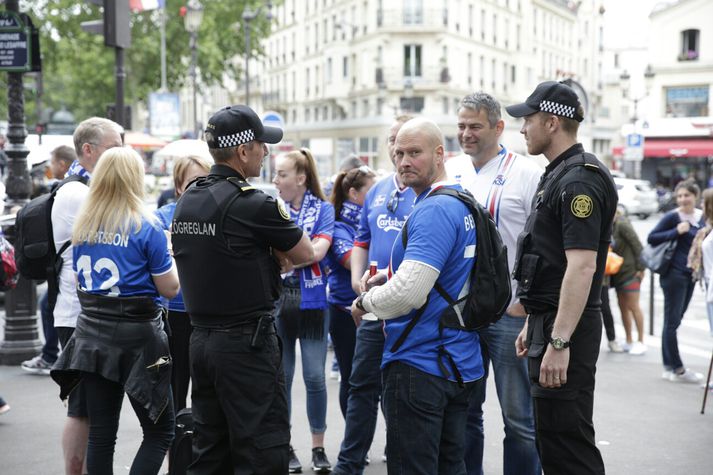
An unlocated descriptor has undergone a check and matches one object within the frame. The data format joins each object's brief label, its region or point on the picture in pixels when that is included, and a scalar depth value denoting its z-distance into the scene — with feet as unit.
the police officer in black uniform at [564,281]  12.07
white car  113.60
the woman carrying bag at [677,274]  27.39
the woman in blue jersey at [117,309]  13.58
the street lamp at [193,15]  83.35
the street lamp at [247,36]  100.07
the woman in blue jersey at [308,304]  18.26
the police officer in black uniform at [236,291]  11.82
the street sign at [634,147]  82.89
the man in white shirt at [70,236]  14.93
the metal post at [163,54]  122.22
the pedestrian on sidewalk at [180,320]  16.93
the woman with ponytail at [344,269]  19.03
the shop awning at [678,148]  153.48
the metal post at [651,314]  36.34
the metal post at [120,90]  35.29
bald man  11.58
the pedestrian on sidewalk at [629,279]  32.07
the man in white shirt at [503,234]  14.89
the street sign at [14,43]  27.55
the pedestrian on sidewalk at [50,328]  24.70
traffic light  31.30
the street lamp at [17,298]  28.12
